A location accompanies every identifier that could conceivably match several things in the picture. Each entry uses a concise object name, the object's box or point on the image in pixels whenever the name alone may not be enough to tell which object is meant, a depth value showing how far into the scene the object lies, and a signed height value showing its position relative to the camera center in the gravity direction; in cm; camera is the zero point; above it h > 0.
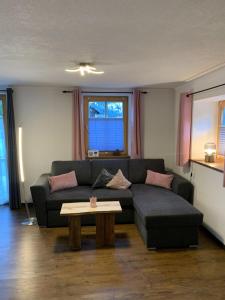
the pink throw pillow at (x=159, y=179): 438 -93
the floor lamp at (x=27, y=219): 396 -152
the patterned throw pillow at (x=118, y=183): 434 -97
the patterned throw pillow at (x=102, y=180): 439 -93
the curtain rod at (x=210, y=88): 326 +56
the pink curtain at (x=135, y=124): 488 +8
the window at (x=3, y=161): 467 -63
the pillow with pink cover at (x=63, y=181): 422 -93
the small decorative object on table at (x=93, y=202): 330 -100
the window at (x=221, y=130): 412 -4
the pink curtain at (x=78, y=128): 477 +0
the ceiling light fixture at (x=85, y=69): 295 +75
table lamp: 398 -39
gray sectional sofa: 315 -108
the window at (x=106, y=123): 501 +10
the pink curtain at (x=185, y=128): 416 -1
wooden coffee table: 316 -121
